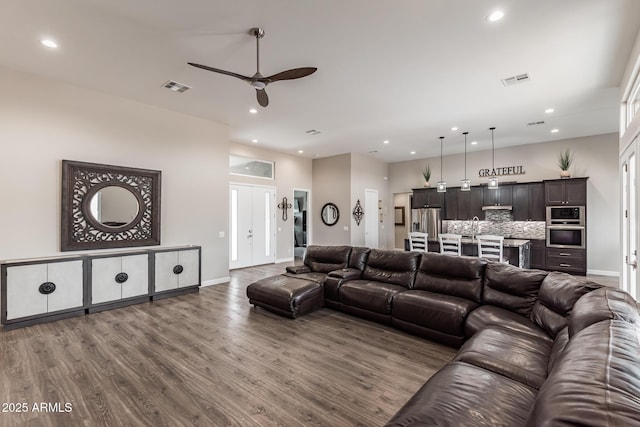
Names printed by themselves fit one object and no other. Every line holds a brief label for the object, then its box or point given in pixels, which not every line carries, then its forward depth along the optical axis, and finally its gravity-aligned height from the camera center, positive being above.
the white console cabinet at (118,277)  4.25 -0.97
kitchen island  5.51 -0.71
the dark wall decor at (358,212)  8.88 +0.12
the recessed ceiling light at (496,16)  2.72 +1.98
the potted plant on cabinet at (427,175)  9.38 +1.36
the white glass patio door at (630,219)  3.22 -0.05
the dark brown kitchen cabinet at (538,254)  7.10 -0.98
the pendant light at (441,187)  6.92 +0.72
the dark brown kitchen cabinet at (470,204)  8.23 +0.36
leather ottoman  3.93 -1.16
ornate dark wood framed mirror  4.27 +0.16
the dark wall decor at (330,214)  9.06 +0.06
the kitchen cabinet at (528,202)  7.30 +0.37
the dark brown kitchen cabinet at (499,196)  7.76 +0.56
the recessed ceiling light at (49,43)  3.20 +2.00
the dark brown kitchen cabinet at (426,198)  8.95 +0.57
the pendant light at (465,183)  6.45 +0.76
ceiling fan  3.03 +1.61
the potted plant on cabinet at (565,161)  6.97 +1.36
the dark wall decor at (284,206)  8.71 +0.31
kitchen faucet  8.32 -0.22
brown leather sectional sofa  0.90 -0.96
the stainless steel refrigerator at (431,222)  8.64 -0.19
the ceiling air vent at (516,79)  3.97 +1.98
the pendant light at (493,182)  6.22 +0.74
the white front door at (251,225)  7.56 -0.27
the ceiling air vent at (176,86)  4.24 +2.01
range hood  7.66 +0.22
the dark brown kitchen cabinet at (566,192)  6.75 +0.59
